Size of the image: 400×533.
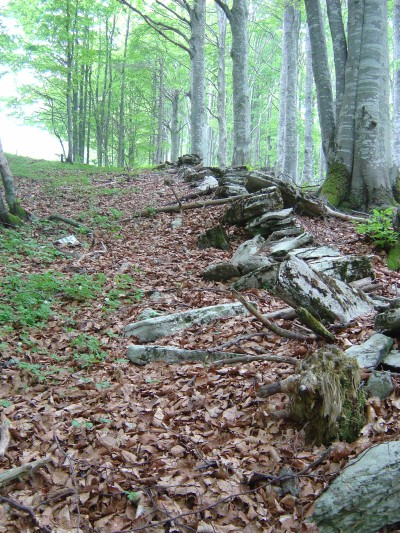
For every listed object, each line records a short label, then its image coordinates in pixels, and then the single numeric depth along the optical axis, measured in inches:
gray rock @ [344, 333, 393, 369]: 143.3
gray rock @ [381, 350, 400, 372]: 142.6
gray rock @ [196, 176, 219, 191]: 450.0
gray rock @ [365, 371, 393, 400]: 130.8
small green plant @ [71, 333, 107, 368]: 192.3
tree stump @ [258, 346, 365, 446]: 119.6
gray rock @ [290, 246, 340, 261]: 249.0
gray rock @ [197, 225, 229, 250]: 323.3
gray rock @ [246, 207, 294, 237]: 305.1
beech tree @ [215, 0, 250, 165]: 509.4
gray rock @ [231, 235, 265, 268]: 267.9
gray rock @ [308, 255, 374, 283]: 228.2
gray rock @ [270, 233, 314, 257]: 268.8
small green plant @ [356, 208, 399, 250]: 263.2
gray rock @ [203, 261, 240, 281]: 263.1
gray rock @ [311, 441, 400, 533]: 93.1
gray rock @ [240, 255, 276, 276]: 253.4
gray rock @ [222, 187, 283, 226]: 320.5
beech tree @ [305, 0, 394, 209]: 321.7
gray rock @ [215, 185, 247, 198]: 415.5
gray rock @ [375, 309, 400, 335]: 152.9
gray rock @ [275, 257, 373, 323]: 183.5
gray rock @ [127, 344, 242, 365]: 183.5
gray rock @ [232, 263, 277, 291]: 237.5
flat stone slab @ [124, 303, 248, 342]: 210.7
